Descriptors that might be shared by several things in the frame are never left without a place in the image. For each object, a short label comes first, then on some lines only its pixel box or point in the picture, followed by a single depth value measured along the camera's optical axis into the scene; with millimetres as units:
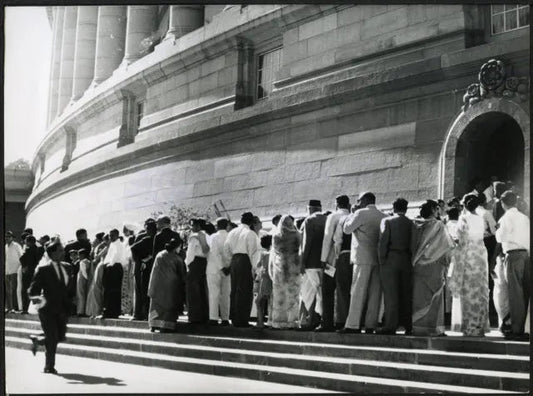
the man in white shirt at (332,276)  13555
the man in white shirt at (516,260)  11891
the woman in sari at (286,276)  14406
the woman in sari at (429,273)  12531
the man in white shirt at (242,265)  15172
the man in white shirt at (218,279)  15869
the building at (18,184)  37528
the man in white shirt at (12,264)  20062
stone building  16719
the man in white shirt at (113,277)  18125
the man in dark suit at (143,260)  16906
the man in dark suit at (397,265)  12727
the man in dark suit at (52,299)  12766
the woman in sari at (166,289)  15884
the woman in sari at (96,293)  18344
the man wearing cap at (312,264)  14000
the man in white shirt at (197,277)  15930
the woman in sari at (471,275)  12492
